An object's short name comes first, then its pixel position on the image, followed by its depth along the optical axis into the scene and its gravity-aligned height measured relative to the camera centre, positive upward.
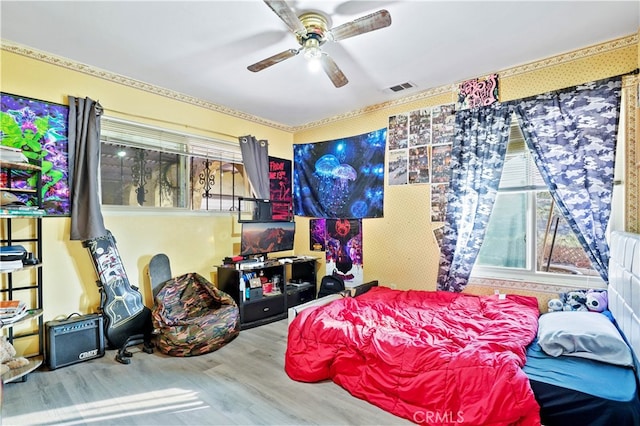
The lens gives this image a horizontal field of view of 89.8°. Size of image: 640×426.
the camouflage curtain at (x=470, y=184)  3.01 +0.25
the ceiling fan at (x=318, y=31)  1.85 +1.14
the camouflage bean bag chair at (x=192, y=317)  2.85 -1.03
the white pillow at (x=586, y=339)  1.85 -0.78
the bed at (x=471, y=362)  1.68 -0.91
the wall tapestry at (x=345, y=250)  4.11 -0.52
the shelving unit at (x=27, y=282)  2.53 -0.58
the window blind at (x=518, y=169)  2.96 +0.40
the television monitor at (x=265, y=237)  3.75 -0.33
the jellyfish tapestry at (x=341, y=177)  3.92 +0.44
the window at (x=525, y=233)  2.86 -0.21
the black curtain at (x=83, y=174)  2.81 +0.33
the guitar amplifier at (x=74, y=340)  2.57 -1.07
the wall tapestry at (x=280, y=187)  4.53 +0.33
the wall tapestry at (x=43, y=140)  2.56 +0.59
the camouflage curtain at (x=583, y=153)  2.53 +0.47
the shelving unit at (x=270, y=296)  3.61 -0.99
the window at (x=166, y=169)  3.20 +0.47
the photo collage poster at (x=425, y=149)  3.35 +0.67
